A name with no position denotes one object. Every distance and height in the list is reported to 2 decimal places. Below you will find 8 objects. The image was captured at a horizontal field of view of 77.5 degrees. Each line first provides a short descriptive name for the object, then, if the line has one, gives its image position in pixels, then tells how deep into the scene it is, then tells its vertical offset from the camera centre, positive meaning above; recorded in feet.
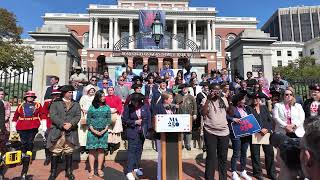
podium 12.80 -2.50
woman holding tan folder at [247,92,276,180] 15.29 -3.30
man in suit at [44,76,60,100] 20.10 +1.57
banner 133.06 +56.84
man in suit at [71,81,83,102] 21.37 +1.27
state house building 152.78 +63.26
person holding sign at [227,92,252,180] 15.25 -2.77
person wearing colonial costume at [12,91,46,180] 16.22 -1.45
